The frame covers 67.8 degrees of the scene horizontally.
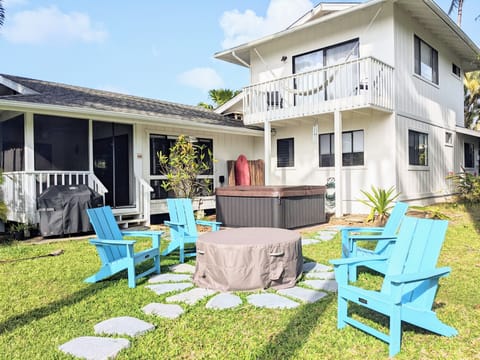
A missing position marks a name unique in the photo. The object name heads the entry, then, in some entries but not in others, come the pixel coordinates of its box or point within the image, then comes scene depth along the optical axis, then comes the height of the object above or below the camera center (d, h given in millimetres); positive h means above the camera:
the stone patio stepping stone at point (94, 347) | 2617 -1258
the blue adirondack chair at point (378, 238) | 4367 -739
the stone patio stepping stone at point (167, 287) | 4082 -1241
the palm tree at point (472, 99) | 23766 +5378
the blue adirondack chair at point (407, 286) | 2570 -841
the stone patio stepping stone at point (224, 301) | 3571 -1244
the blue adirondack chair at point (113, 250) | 4262 -856
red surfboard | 12766 +313
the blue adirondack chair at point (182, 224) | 5473 -699
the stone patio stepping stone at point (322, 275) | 4488 -1223
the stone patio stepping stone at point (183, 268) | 4945 -1234
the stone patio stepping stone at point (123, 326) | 2994 -1248
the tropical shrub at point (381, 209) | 8977 -766
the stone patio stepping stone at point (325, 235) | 7207 -1173
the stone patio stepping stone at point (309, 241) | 6723 -1187
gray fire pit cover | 3980 -940
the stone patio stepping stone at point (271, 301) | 3545 -1242
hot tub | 8125 -612
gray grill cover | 7551 -545
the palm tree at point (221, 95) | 20859 +5038
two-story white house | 10352 +2597
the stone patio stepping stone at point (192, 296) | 3758 -1244
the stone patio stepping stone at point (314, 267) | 4830 -1217
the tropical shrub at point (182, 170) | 9633 +330
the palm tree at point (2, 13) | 6251 +3018
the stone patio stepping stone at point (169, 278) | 4500 -1237
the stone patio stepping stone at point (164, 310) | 3365 -1247
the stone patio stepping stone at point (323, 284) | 4079 -1233
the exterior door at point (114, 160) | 9906 +639
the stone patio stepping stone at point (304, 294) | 3753 -1243
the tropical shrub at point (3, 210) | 7137 -529
